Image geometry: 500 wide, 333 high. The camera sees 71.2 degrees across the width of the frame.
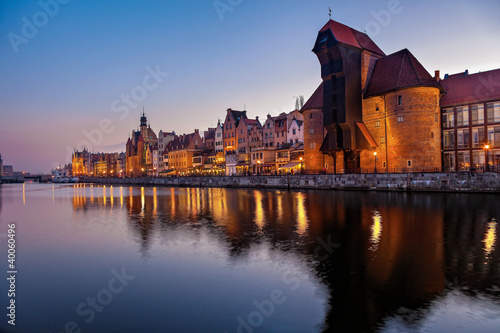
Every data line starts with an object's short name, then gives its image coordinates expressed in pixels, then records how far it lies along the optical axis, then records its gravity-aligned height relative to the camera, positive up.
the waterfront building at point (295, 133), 70.06 +8.02
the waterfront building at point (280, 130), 74.38 +9.15
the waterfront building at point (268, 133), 77.94 +8.97
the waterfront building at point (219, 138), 96.28 +9.88
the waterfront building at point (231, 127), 90.06 +12.02
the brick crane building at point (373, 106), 45.28 +8.89
